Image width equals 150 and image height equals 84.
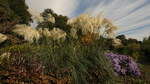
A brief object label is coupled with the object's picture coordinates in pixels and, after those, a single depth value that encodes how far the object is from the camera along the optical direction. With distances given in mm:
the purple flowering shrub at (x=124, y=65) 2534
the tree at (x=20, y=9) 8487
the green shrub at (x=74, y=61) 1533
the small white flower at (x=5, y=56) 1553
